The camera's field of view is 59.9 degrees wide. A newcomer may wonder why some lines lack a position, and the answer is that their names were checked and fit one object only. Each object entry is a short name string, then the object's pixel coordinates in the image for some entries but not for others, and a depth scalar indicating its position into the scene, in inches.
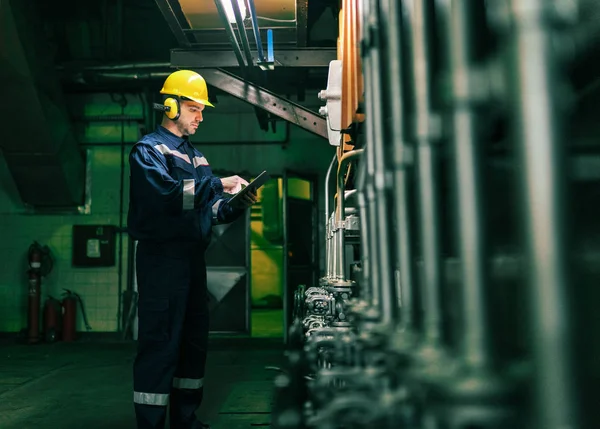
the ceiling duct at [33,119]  208.8
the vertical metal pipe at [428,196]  27.8
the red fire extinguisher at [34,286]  238.2
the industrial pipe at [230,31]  125.4
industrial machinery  17.1
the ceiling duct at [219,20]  150.2
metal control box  253.6
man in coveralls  91.3
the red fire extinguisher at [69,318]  245.3
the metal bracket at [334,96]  107.7
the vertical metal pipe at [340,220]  89.3
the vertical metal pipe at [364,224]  41.8
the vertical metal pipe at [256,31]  129.2
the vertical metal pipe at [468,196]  21.6
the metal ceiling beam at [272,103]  184.9
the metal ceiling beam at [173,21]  147.0
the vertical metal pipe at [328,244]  122.4
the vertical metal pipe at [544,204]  16.6
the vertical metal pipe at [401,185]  32.4
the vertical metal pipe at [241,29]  126.5
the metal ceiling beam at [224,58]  179.2
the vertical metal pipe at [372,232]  38.2
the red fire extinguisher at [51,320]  239.9
